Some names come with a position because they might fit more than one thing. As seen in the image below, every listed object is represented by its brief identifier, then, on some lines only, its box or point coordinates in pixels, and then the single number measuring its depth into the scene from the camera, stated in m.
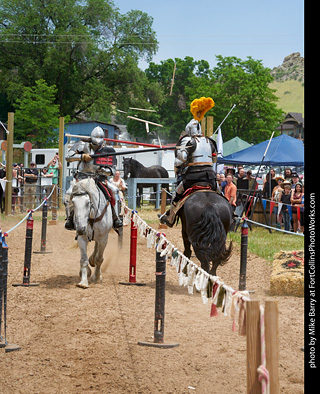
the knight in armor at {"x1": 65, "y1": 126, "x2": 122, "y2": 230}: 10.90
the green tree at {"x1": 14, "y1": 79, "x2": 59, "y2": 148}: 45.50
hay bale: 9.81
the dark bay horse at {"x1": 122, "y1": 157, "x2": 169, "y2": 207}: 27.91
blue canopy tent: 20.78
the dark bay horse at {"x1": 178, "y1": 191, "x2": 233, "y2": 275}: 9.27
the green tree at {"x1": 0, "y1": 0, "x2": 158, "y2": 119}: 52.12
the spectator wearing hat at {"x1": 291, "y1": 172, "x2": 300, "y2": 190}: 18.22
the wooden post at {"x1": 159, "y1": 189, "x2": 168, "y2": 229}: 21.46
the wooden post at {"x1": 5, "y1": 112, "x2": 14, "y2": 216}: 22.22
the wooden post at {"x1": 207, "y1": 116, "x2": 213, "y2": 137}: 18.97
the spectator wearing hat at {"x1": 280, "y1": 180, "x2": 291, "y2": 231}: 17.08
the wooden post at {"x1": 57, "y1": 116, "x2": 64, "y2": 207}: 25.56
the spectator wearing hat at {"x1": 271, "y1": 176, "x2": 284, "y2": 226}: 17.75
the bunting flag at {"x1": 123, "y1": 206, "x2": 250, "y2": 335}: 3.90
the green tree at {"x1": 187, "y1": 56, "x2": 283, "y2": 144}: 60.84
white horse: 10.26
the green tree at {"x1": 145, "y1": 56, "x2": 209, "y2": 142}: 75.31
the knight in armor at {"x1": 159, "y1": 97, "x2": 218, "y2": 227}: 10.33
